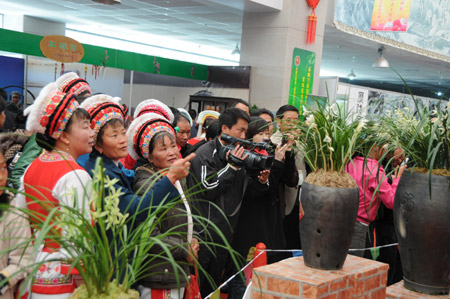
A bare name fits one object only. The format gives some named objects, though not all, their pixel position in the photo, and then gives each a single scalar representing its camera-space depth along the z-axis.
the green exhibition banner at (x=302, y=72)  7.99
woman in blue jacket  2.32
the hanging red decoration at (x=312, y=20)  7.98
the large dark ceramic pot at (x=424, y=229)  2.47
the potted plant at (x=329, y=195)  2.22
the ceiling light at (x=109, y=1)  5.60
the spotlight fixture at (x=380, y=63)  10.92
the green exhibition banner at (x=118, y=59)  6.77
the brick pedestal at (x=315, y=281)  2.14
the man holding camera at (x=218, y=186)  2.99
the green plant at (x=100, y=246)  1.29
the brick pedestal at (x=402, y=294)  2.55
